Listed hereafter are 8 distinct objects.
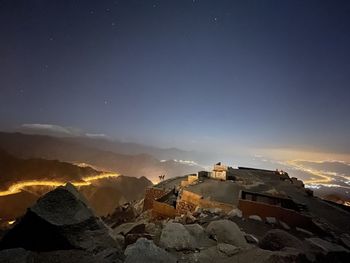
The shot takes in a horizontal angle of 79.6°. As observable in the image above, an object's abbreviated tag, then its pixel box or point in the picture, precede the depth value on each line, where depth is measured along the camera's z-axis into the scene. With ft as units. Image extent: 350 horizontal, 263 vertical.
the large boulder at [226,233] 16.97
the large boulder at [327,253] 13.91
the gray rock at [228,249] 15.21
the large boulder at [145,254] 12.12
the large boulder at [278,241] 15.42
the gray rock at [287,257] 12.50
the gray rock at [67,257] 10.42
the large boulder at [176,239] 15.58
